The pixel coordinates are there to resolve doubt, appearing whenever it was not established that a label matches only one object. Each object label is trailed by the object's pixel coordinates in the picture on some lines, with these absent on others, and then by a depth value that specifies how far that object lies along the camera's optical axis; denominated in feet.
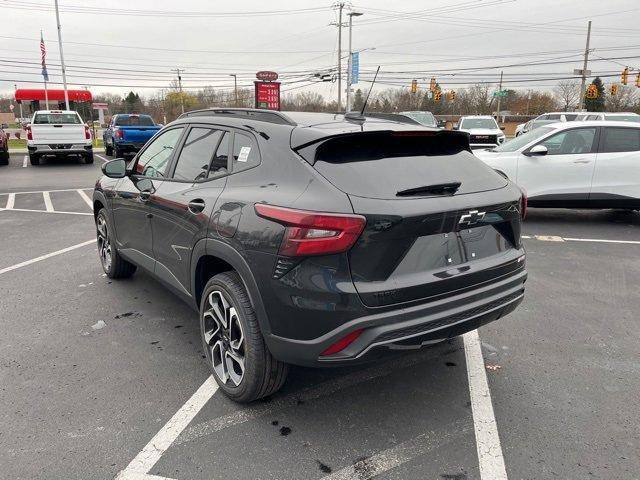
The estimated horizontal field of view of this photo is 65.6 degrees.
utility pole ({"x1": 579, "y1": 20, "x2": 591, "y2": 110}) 145.69
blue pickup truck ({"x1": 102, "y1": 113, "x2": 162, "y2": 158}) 61.11
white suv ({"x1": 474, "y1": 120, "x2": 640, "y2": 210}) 26.18
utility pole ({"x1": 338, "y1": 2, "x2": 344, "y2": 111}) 160.18
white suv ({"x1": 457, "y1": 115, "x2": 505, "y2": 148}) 63.87
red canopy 173.54
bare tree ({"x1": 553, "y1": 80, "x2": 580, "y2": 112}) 263.08
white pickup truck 57.00
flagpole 97.01
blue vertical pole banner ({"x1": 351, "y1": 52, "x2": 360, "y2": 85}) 137.59
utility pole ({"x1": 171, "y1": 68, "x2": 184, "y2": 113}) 269.73
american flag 99.35
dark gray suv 7.99
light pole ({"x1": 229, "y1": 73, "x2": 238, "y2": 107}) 257.34
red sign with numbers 99.45
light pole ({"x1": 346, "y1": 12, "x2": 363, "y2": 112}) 137.67
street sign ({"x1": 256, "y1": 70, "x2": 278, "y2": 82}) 110.52
